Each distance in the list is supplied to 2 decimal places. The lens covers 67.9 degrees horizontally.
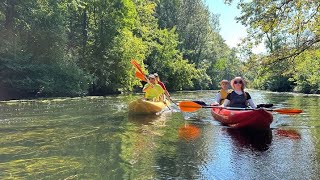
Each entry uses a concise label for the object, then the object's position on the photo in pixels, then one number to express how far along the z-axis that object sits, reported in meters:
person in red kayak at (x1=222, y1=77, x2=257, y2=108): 5.75
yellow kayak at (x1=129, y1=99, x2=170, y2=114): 7.72
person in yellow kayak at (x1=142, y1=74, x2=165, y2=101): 8.10
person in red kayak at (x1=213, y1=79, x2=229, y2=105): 7.32
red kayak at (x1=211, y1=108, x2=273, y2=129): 5.17
